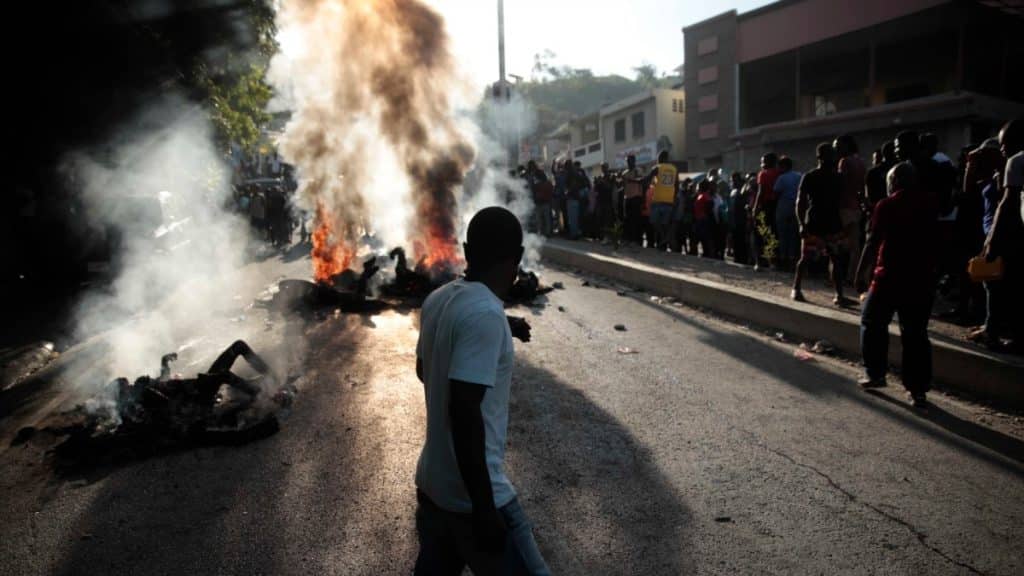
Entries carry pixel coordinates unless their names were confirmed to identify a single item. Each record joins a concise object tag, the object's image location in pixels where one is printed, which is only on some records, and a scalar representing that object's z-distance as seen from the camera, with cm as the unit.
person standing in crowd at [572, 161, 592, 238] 1650
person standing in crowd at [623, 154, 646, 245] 1450
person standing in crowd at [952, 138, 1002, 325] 649
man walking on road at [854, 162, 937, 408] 475
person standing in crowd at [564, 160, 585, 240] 1656
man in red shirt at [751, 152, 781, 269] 987
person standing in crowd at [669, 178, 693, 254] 1350
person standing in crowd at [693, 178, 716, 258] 1270
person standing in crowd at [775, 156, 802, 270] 968
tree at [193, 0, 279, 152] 1376
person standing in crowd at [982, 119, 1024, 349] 495
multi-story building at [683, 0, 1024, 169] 1783
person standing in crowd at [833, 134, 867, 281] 786
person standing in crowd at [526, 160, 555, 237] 1680
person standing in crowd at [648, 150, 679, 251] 1297
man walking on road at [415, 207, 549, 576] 177
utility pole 2378
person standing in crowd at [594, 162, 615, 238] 1605
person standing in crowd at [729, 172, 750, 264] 1180
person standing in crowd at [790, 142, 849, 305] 739
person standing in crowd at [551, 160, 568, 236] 1689
